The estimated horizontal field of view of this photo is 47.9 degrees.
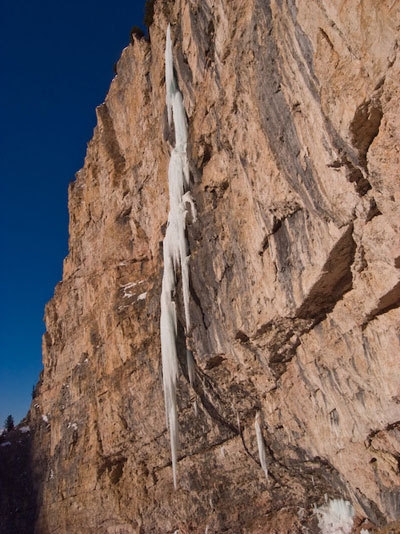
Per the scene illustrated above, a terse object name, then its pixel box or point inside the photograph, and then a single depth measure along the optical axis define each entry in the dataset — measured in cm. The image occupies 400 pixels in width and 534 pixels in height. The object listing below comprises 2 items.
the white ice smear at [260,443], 1603
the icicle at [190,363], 1653
